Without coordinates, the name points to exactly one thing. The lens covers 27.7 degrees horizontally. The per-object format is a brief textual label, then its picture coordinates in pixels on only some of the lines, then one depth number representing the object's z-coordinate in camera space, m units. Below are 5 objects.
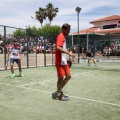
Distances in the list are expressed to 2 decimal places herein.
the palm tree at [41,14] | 78.69
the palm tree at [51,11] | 76.94
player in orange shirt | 6.52
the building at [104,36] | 26.86
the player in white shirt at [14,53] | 11.28
